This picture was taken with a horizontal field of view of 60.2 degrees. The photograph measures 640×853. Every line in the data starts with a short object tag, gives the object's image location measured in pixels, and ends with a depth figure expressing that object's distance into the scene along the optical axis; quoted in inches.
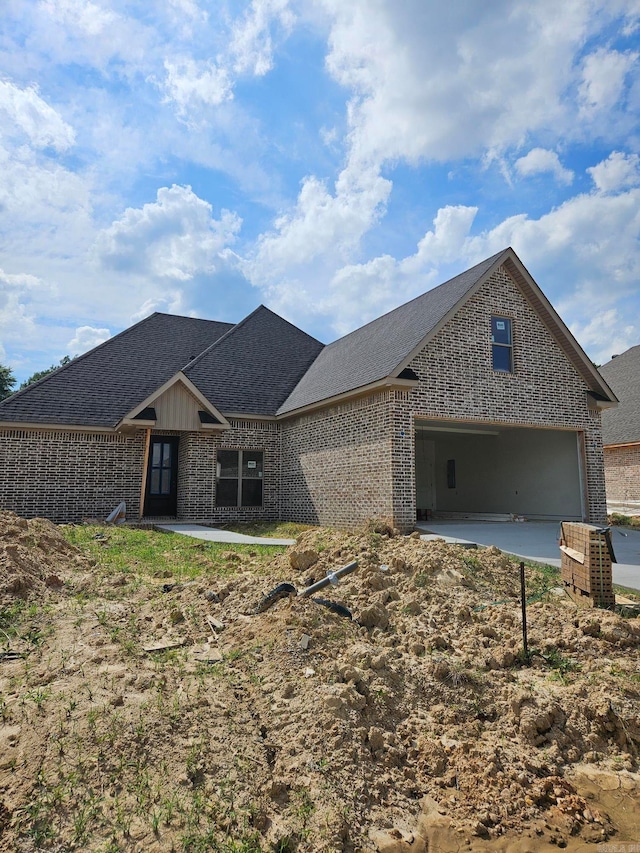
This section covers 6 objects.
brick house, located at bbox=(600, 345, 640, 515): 836.2
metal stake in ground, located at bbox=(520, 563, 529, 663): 213.0
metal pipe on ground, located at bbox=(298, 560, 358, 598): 262.7
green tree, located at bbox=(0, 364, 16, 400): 1841.4
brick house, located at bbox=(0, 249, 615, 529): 533.0
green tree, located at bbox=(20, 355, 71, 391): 2057.1
